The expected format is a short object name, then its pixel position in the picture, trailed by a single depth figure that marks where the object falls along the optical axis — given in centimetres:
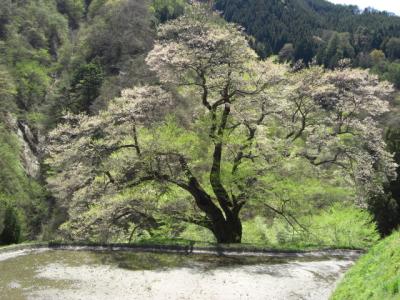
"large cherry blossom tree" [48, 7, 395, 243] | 1603
